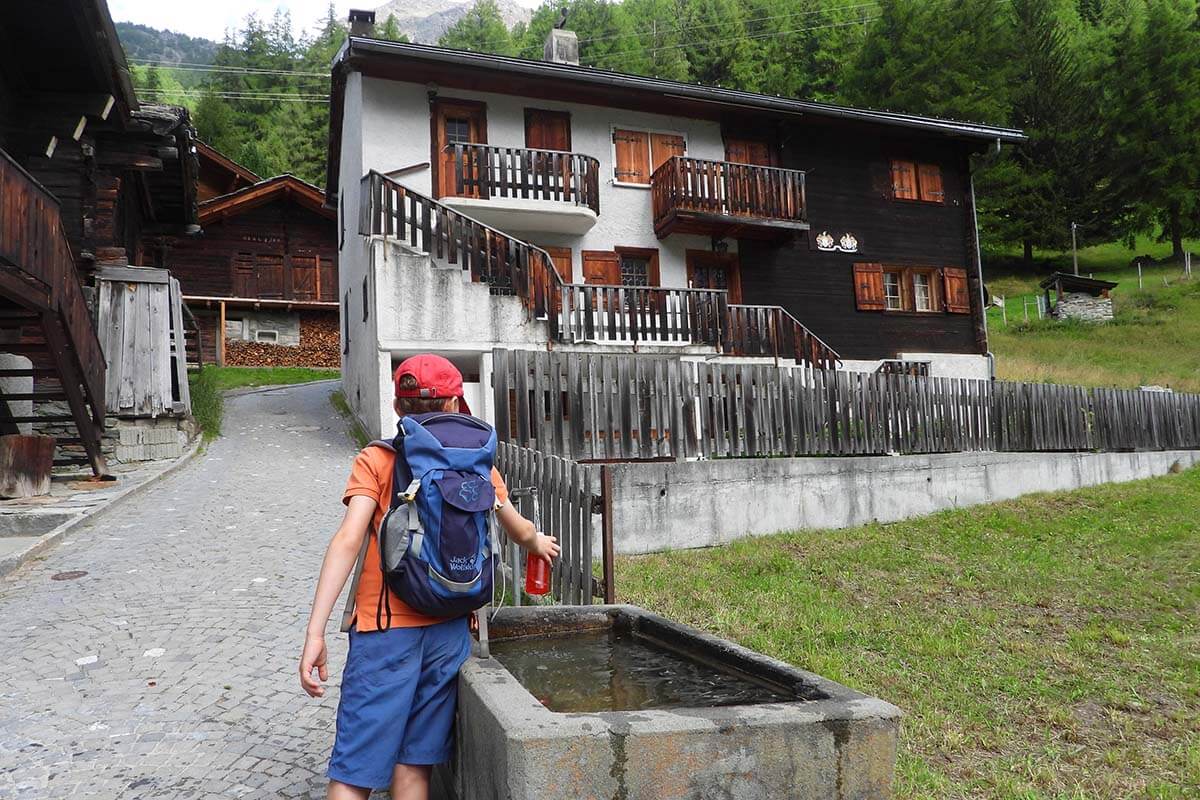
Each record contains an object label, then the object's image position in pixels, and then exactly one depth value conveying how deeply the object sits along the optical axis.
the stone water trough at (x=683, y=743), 2.23
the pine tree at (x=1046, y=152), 47.72
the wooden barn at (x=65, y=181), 9.09
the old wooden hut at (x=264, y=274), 29.89
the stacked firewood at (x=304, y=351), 30.52
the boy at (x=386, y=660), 2.56
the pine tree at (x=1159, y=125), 46.41
